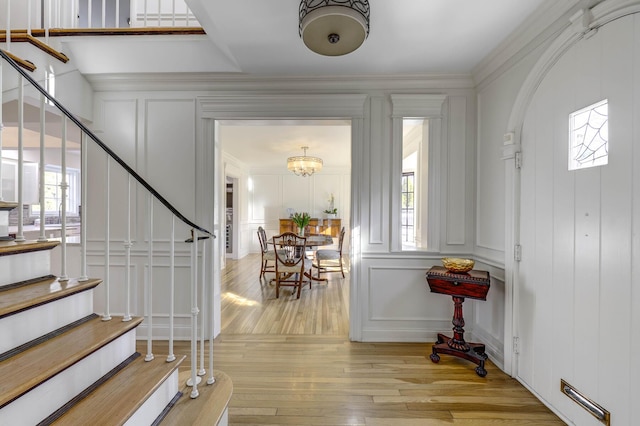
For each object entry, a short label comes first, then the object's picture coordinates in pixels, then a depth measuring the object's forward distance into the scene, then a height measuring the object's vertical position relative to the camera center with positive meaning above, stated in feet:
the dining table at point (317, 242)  14.46 -1.65
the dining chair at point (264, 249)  14.71 -2.10
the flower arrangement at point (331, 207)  25.15 +0.49
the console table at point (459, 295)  7.18 -2.24
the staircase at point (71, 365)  3.44 -2.19
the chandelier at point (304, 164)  17.21 +3.14
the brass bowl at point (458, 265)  7.51 -1.46
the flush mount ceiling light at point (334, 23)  4.82 +3.52
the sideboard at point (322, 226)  24.59 -1.27
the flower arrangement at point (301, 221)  16.54 -0.56
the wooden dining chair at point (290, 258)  13.09 -2.35
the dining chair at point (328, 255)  16.51 -2.66
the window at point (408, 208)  12.65 +0.23
